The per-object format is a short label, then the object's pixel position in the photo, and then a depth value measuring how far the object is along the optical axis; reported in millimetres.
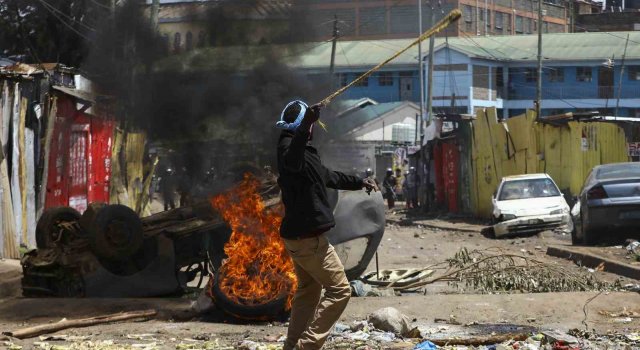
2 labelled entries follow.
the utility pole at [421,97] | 45306
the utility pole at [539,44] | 39281
